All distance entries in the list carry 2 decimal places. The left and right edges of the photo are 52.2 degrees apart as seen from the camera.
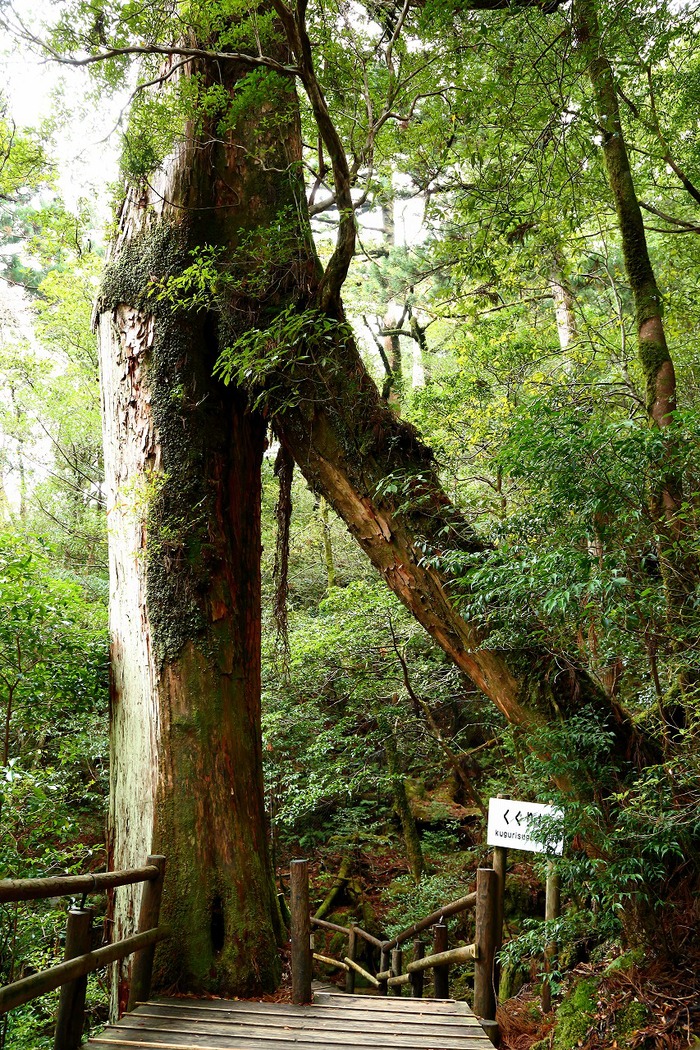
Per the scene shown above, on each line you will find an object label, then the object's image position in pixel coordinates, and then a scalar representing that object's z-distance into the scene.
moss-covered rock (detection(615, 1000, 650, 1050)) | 3.78
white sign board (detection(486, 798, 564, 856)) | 3.99
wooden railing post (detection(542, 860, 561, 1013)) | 5.43
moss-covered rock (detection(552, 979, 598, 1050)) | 4.18
